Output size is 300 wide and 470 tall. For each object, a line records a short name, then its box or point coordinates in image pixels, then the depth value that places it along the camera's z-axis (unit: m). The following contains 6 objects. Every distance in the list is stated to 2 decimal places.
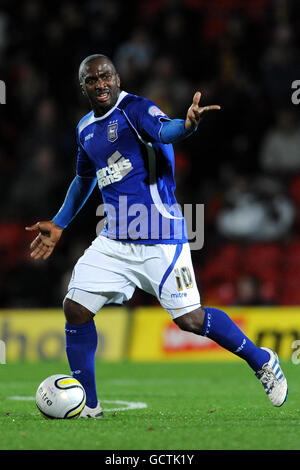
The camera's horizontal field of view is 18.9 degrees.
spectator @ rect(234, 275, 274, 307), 11.49
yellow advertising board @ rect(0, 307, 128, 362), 11.66
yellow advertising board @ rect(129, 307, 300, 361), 11.12
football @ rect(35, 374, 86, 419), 5.38
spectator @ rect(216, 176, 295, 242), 11.94
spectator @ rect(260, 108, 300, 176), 12.42
